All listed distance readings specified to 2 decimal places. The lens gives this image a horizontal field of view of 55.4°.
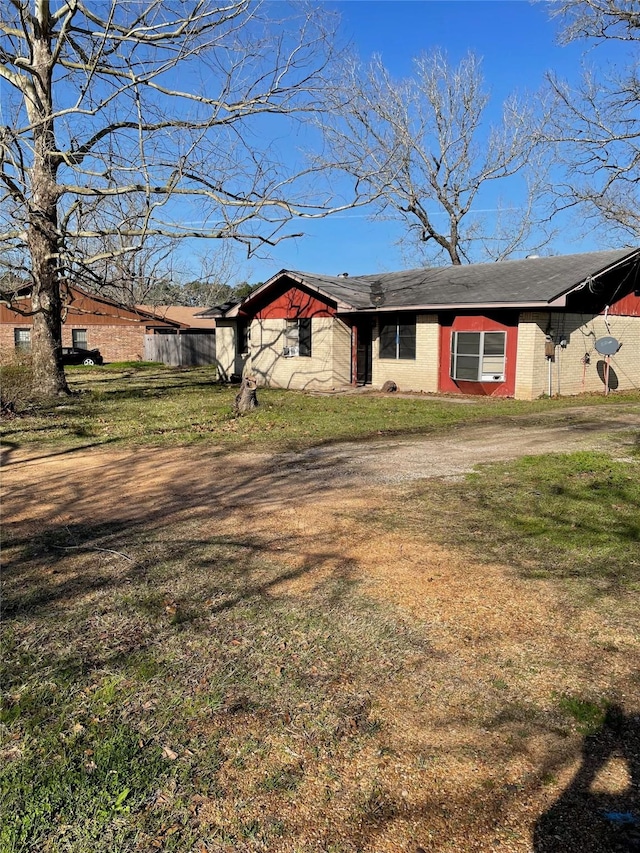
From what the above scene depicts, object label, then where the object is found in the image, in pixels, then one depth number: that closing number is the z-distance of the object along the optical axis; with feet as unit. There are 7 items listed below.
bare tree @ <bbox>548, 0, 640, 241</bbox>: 48.78
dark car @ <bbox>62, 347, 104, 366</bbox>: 110.73
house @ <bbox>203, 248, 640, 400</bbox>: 53.98
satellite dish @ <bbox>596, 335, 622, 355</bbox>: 56.34
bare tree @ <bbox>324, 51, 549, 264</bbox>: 98.78
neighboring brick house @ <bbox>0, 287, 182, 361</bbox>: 117.41
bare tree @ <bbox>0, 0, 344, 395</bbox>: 41.75
